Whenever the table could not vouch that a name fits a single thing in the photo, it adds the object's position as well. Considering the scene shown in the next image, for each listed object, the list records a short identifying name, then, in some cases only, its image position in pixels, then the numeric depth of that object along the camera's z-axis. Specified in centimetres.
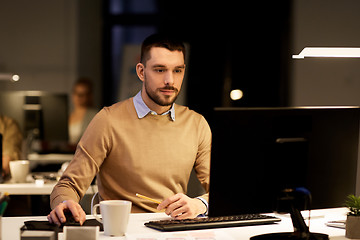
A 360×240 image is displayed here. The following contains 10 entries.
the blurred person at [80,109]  670
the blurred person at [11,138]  397
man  274
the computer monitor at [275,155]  218
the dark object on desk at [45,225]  216
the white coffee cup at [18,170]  364
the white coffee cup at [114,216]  225
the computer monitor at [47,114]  506
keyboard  233
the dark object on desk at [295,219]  226
